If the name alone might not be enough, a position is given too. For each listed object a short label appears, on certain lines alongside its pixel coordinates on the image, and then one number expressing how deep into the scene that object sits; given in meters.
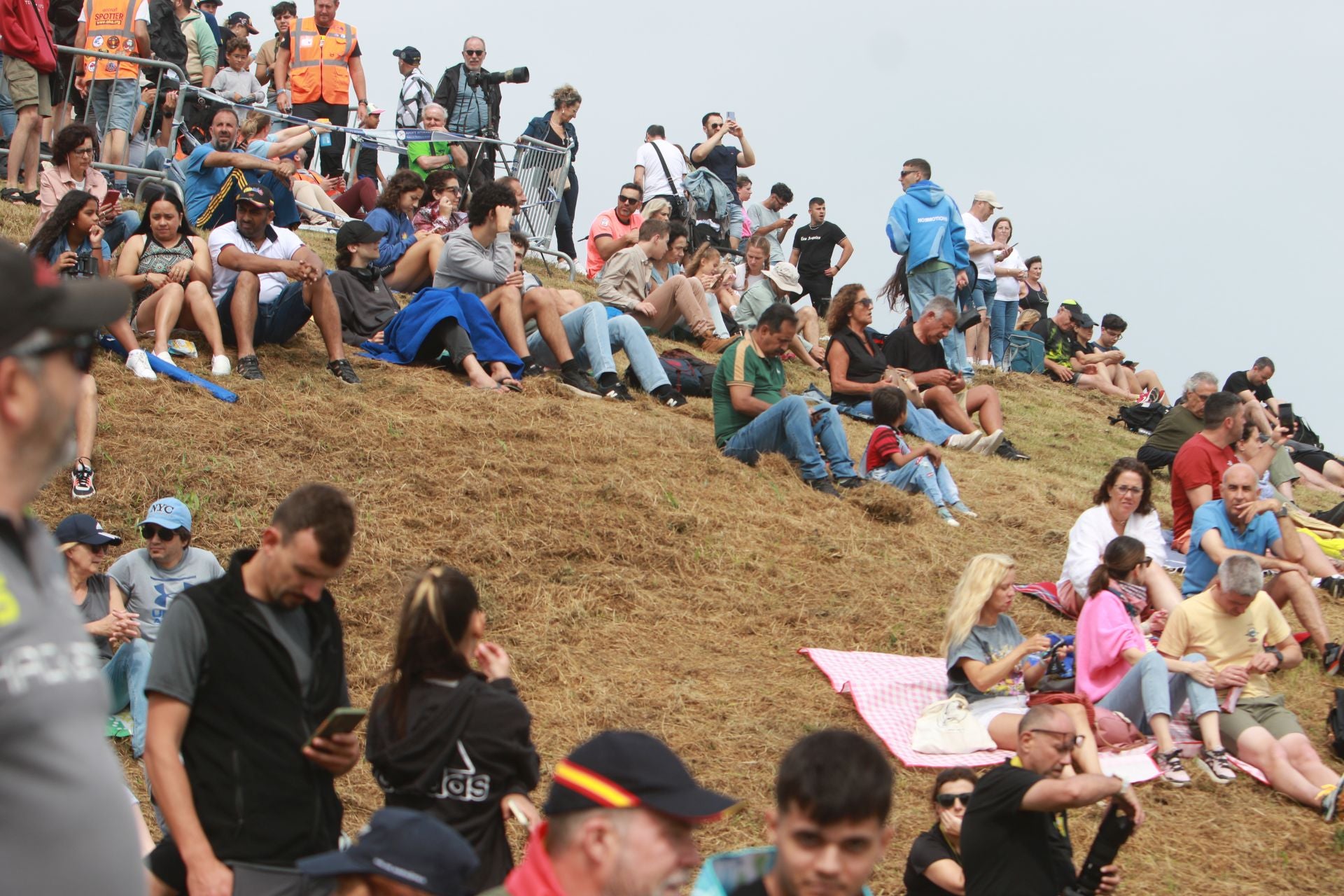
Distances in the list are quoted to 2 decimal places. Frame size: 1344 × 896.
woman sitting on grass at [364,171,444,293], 22.44
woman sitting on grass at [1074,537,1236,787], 14.35
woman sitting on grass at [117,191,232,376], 18.08
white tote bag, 13.76
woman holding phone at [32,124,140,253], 19.80
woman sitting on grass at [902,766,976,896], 10.07
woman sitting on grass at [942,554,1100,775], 14.02
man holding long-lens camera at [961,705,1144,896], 8.48
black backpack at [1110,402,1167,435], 33.01
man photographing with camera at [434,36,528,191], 30.75
